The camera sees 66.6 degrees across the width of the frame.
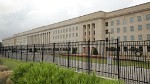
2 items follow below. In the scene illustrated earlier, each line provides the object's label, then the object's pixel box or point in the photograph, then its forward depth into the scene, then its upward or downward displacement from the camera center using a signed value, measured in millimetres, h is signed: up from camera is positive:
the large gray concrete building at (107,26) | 27903 +5114
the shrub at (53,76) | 2887 -953
